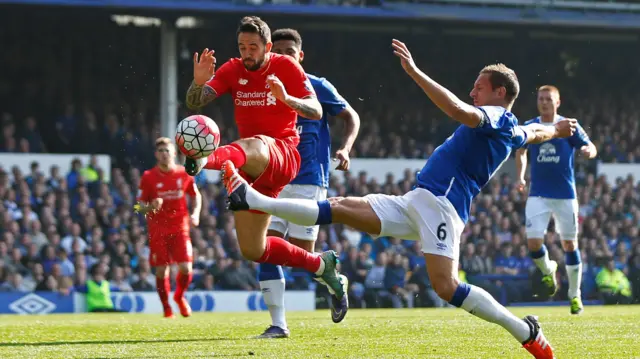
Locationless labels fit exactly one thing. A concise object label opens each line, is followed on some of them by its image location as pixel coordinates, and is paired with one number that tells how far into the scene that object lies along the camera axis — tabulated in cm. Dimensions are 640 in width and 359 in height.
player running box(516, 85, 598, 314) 1328
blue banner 1778
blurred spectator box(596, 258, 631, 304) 2130
